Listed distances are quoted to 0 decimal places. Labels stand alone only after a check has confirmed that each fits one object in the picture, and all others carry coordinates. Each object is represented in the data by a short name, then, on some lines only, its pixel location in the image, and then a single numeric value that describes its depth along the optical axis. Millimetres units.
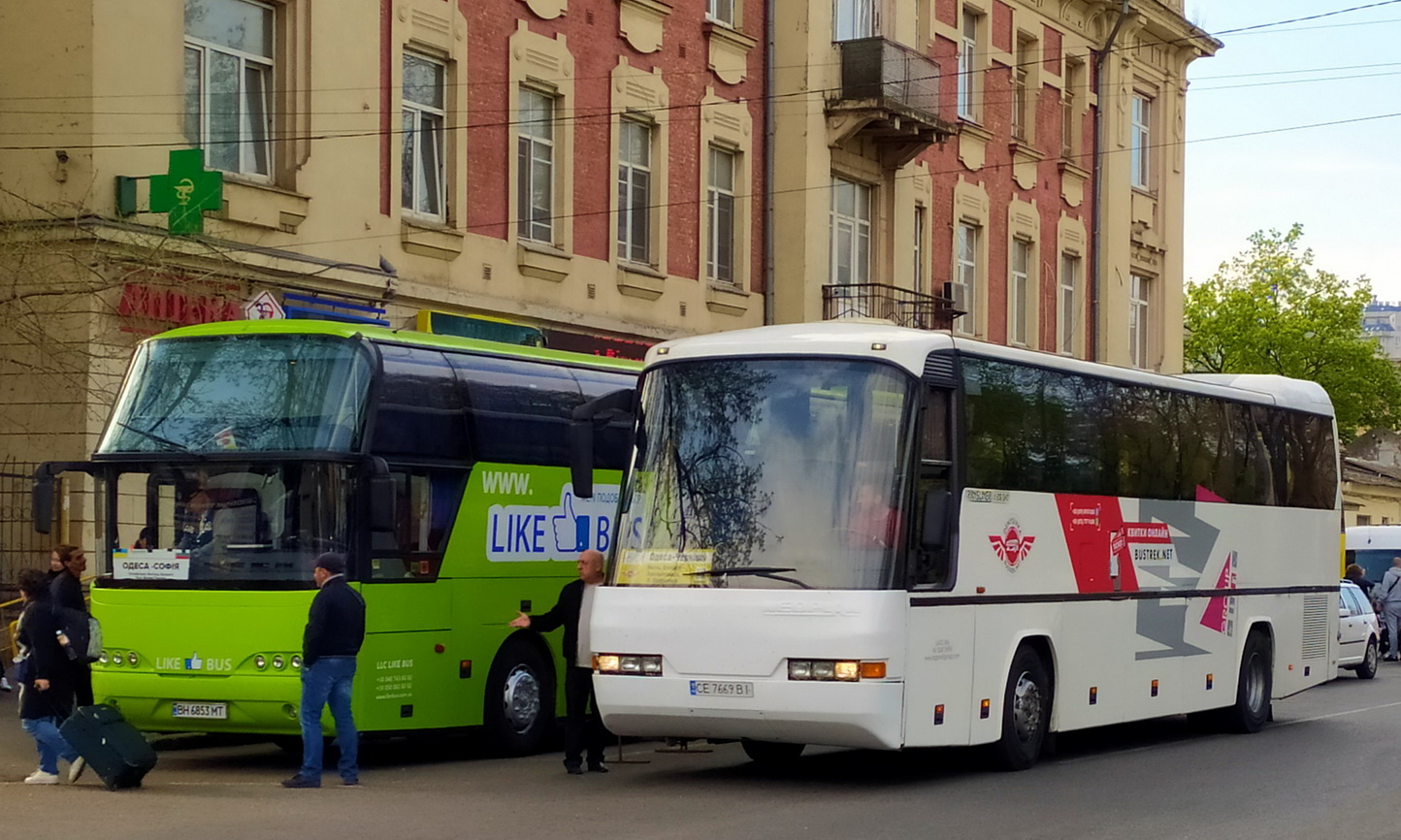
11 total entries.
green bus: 14930
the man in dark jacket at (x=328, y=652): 13805
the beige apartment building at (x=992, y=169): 33000
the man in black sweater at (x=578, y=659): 14906
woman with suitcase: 14164
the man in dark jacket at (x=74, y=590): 15750
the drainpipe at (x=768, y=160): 32531
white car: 29188
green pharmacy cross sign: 20672
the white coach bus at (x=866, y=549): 13617
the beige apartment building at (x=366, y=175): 20906
